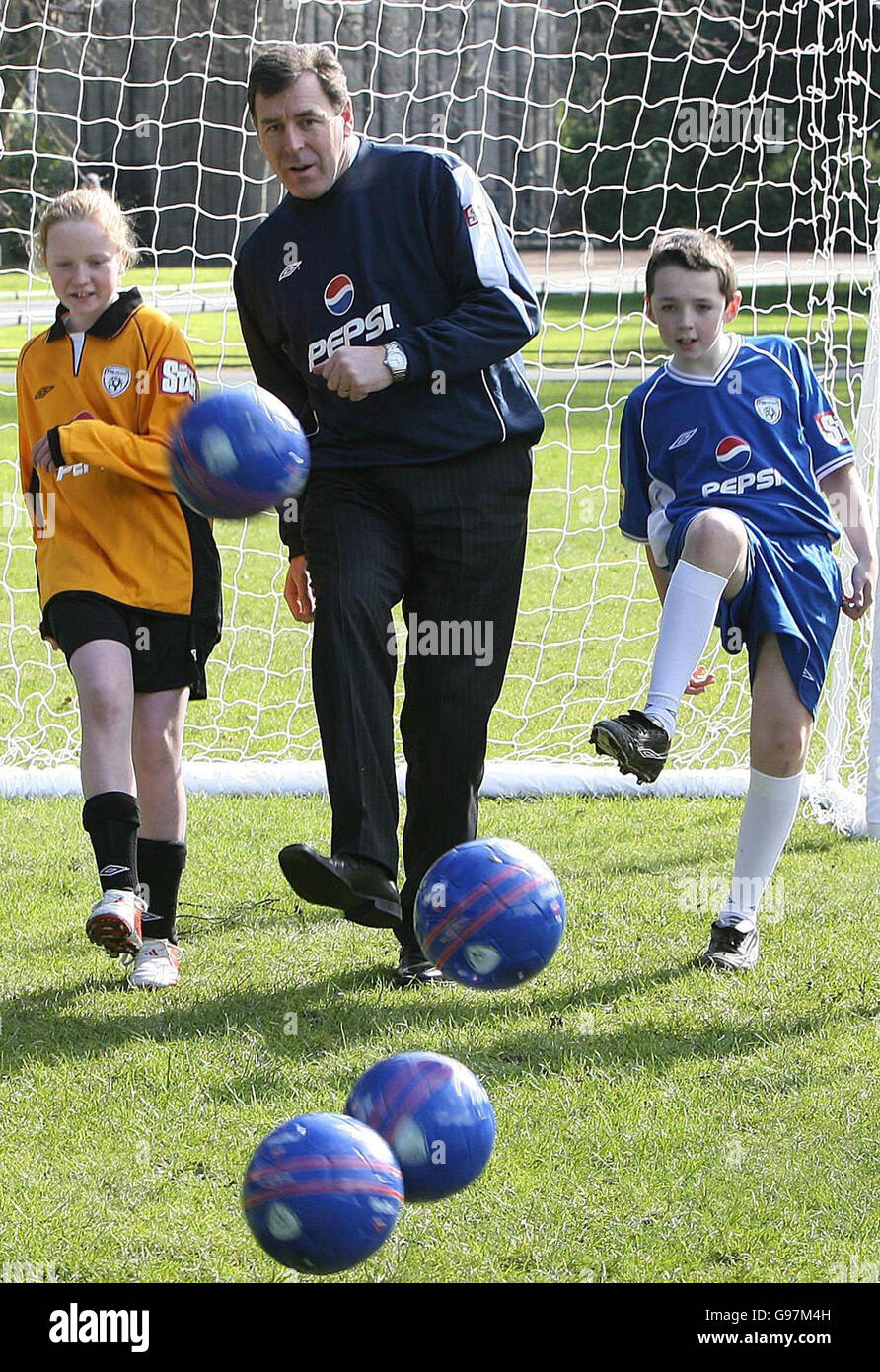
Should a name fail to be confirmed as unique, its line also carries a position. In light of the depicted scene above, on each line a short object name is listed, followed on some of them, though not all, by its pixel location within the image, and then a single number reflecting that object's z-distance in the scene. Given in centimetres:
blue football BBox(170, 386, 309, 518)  695
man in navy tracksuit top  783
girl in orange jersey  898
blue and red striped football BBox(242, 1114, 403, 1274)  533
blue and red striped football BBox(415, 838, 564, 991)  661
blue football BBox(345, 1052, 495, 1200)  591
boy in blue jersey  905
